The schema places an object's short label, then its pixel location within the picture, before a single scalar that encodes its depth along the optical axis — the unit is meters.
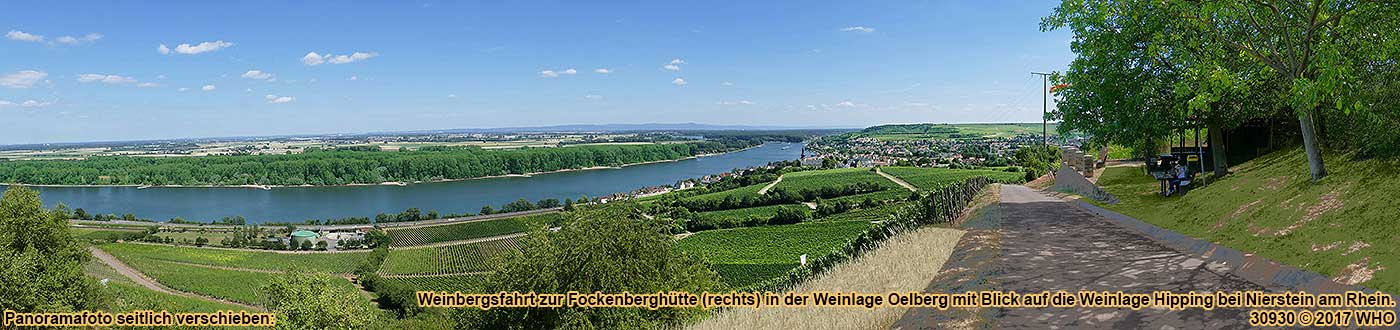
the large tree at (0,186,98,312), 20.64
